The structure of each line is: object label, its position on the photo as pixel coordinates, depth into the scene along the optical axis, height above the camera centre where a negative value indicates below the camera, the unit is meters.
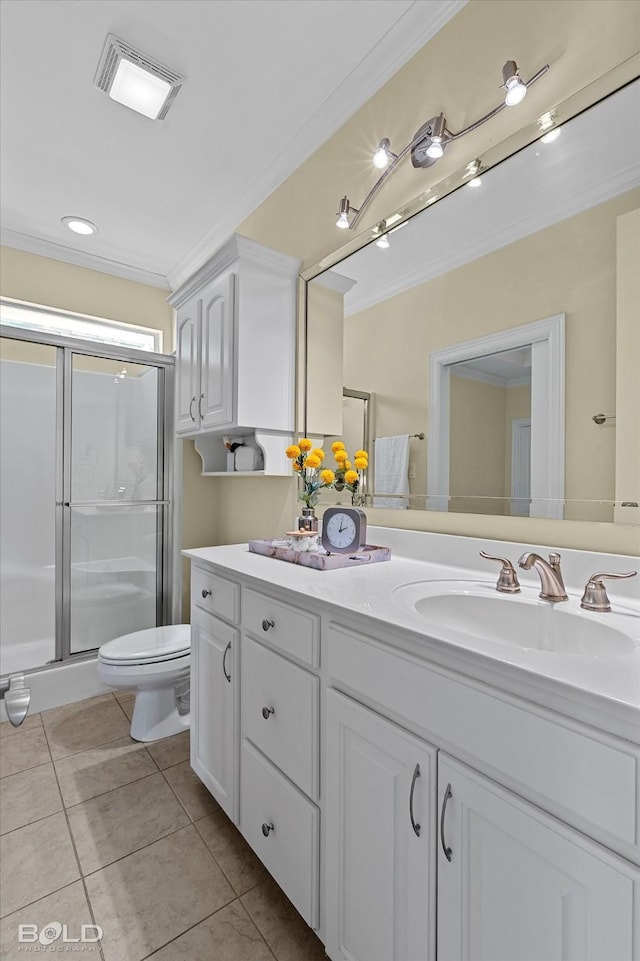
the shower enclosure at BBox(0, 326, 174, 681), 2.40 -0.09
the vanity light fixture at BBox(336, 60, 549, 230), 1.15 +1.01
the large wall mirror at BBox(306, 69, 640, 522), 1.05 +0.43
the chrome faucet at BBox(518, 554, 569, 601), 0.99 -0.20
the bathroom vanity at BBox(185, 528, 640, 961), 0.60 -0.47
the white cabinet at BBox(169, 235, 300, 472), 1.87 +0.61
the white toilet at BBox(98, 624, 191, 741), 1.92 -0.82
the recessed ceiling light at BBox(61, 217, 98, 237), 2.59 +1.46
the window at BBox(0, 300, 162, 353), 2.79 +1.01
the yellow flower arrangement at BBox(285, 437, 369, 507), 1.62 +0.05
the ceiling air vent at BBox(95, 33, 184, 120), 1.61 +1.49
